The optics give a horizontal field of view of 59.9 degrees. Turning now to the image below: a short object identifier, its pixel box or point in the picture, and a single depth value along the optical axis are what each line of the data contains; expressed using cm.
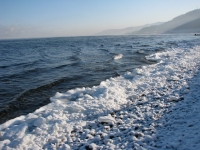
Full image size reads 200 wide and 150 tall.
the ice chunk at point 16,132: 604
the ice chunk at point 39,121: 676
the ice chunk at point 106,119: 668
